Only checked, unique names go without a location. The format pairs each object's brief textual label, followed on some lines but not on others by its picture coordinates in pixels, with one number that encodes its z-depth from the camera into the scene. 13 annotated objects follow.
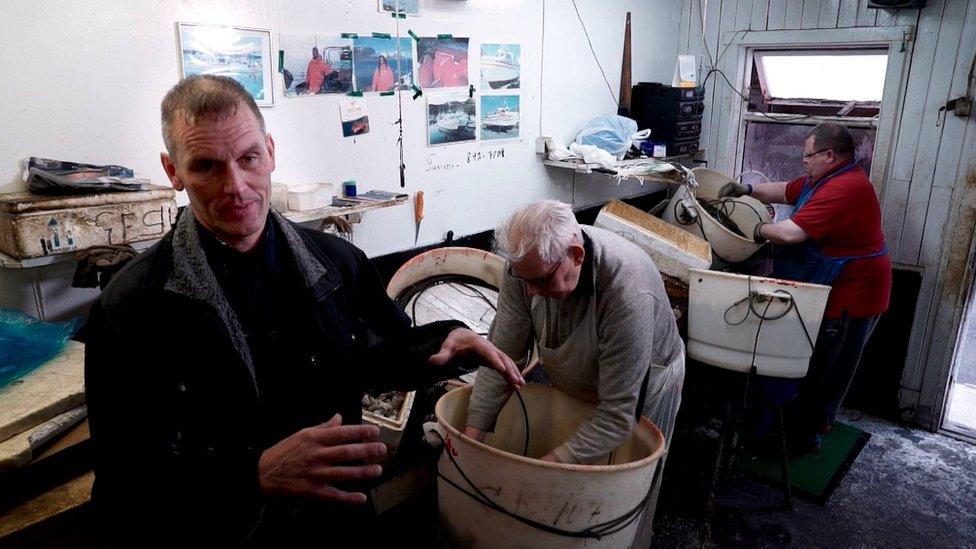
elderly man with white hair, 1.84
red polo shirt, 3.29
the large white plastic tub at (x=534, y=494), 1.52
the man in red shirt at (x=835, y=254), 3.32
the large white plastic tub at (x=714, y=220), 3.71
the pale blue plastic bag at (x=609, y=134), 3.90
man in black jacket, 1.07
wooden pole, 4.14
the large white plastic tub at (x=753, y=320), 2.79
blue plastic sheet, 1.72
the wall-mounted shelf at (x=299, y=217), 1.79
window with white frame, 4.05
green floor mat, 3.28
